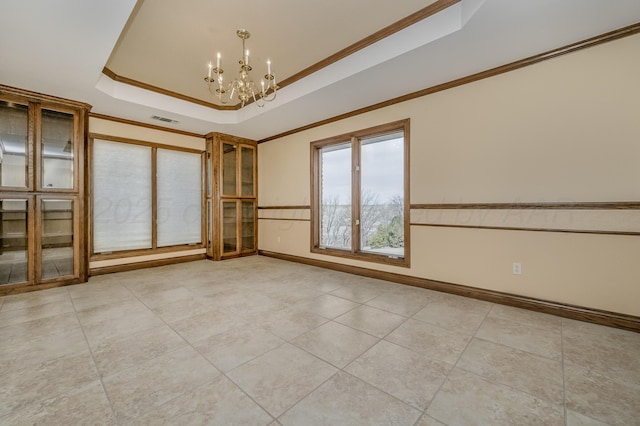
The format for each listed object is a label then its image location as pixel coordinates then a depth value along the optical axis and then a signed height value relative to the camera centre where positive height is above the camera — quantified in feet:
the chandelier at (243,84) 9.02 +6.10
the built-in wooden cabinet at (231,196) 18.45 +1.12
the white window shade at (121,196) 14.90 +0.91
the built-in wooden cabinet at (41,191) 11.63 +0.96
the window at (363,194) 13.35 +0.96
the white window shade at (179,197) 17.23 +0.99
